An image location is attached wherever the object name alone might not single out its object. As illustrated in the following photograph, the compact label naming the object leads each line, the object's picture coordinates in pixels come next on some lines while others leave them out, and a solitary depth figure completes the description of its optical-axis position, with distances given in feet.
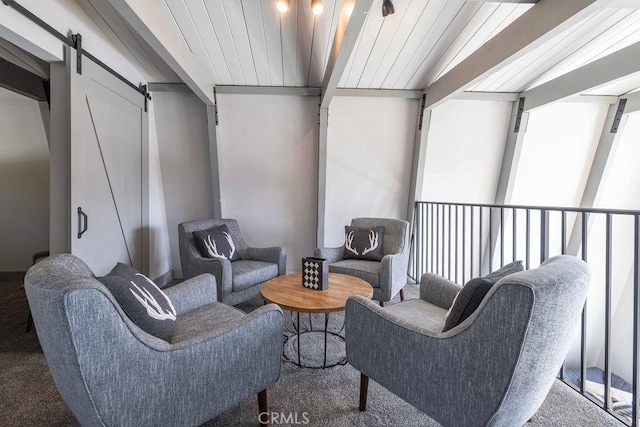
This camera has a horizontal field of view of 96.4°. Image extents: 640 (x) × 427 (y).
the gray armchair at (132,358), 2.92
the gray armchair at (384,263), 8.64
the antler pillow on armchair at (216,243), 9.37
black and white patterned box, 6.51
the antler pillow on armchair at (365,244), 10.21
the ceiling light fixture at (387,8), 5.90
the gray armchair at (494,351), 3.06
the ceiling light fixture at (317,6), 5.99
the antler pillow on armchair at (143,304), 3.84
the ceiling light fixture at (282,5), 6.16
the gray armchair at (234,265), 8.34
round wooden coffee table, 5.57
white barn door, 7.13
